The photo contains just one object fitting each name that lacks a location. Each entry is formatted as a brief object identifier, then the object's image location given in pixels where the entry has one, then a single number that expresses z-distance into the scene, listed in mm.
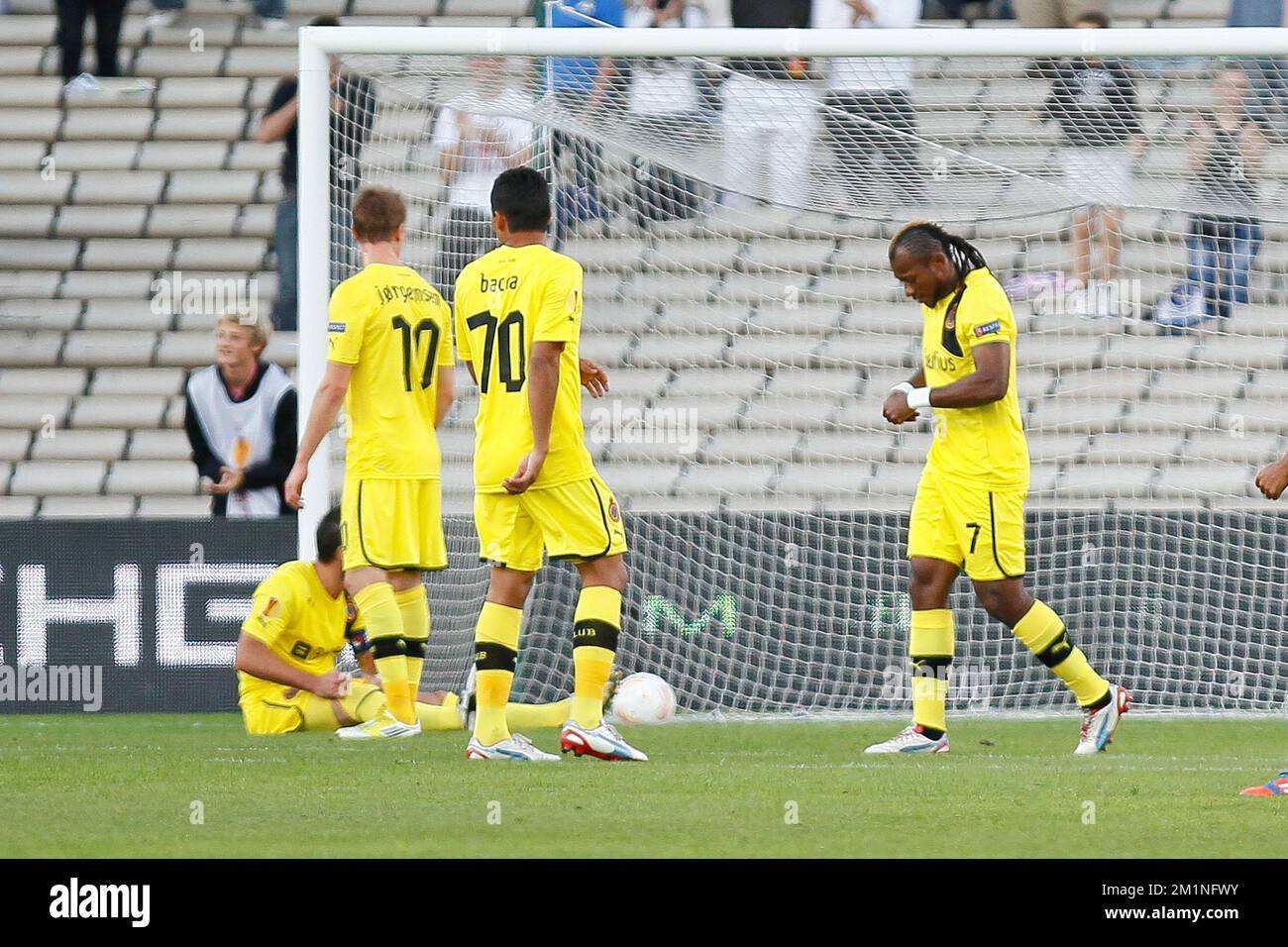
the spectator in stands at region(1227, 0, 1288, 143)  16672
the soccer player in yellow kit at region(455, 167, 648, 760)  12492
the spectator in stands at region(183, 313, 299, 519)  18891
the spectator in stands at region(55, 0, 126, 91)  26062
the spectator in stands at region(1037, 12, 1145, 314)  17234
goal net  16937
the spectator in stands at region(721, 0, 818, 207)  16953
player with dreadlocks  13562
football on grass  16094
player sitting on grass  15492
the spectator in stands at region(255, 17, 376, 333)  17516
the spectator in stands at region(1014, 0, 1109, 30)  21594
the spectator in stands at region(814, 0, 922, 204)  17156
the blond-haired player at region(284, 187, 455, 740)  14203
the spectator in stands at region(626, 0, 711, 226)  16891
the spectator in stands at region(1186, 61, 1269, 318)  17187
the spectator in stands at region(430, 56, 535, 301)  17812
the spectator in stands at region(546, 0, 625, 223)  16844
